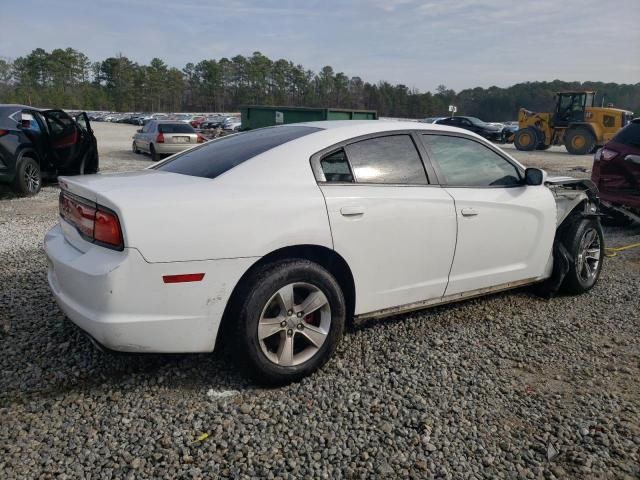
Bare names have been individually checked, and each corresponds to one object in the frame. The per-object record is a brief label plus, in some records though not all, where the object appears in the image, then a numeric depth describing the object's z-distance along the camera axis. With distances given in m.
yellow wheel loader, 22.77
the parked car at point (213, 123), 46.38
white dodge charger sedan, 2.56
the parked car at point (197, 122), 46.47
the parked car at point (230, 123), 44.08
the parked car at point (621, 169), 6.77
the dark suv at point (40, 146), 8.77
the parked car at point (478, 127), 29.45
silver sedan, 17.20
